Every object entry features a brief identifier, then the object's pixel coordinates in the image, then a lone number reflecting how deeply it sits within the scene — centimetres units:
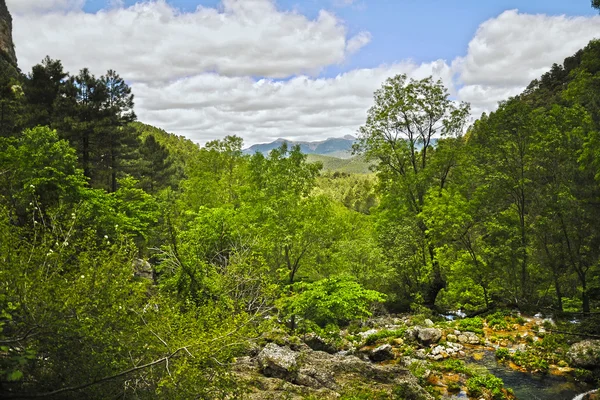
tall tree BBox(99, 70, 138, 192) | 2658
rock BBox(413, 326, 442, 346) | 1834
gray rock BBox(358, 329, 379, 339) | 2031
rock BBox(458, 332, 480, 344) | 1853
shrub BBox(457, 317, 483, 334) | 1971
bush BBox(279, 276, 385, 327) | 1524
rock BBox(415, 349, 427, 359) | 1678
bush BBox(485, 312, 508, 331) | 1983
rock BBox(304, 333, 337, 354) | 1700
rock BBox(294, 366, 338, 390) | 1131
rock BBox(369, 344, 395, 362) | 1680
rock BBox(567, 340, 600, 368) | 1425
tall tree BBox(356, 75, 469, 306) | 2367
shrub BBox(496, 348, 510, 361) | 1627
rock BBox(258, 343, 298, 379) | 1168
